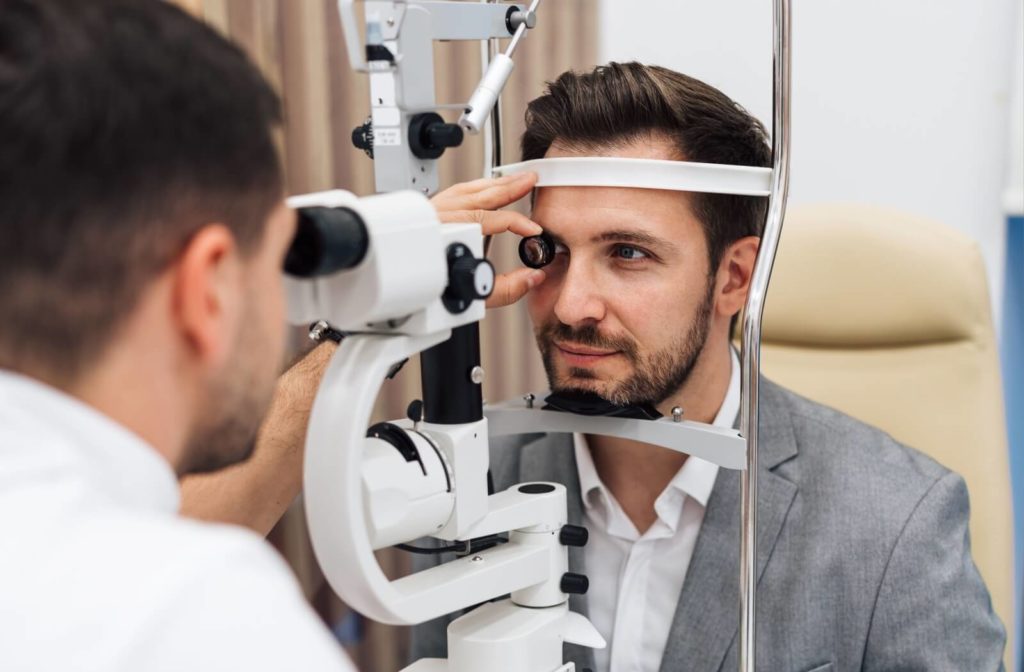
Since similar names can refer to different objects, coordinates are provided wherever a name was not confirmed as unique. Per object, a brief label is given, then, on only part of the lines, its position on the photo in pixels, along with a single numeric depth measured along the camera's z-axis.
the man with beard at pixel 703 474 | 1.23
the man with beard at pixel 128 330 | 0.52
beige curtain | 1.71
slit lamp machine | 0.78
